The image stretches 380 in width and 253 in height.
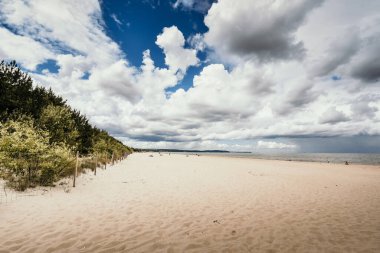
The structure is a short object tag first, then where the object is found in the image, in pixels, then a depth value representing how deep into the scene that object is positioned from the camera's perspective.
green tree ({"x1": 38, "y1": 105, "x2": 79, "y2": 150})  22.70
